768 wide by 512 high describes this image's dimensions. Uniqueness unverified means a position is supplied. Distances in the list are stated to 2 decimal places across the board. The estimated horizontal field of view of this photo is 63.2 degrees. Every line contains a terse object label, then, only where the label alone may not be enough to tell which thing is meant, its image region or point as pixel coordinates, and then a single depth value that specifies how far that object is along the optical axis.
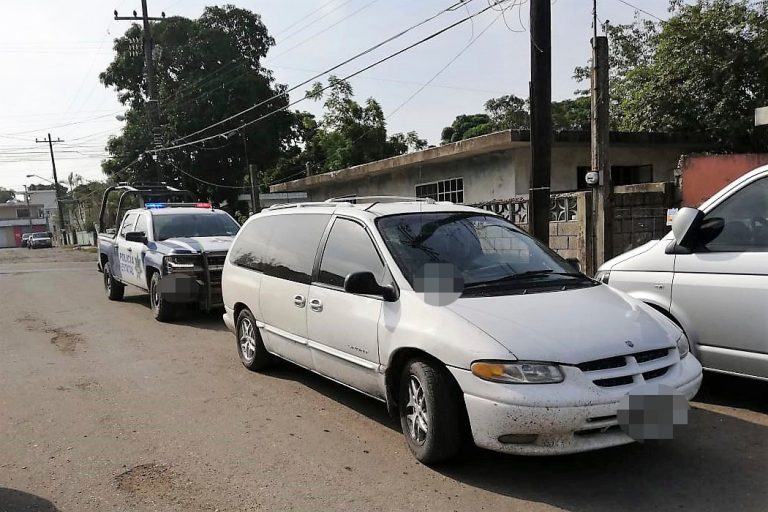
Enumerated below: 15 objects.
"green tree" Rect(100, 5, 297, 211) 33.69
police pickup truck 9.38
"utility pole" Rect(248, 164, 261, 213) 20.28
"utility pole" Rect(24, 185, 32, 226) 93.91
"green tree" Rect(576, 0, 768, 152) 13.38
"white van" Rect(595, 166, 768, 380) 4.46
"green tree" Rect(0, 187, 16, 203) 128.38
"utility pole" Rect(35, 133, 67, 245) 57.53
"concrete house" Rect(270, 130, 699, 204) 12.18
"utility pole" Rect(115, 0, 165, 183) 27.55
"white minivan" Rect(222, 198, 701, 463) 3.46
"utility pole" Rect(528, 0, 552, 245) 7.36
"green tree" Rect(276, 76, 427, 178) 30.98
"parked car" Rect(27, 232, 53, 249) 57.41
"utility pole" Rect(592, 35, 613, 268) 8.53
